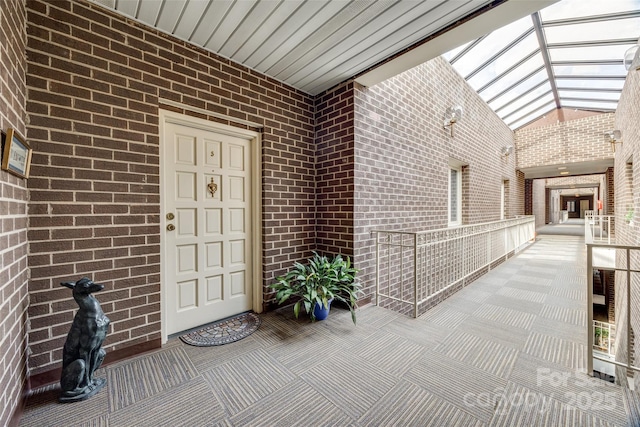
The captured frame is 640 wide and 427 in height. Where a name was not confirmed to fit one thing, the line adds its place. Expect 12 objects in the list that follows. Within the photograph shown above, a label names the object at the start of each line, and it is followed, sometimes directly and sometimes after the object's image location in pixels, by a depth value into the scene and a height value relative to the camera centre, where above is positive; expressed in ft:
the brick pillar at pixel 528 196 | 32.22 +1.86
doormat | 6.89 -3.62
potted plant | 7.74 -2.44
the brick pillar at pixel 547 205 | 48.87 +0.96
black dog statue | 4.76 -2.64
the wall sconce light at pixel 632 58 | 6.64 +4.22
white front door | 7.09 -0.43
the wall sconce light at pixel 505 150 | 22.45 +5.52
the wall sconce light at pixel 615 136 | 16.34 +5.02
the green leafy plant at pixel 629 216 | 11.97 -0.35
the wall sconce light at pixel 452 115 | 13.75 +5.43
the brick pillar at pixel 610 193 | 25.14 +1.78
